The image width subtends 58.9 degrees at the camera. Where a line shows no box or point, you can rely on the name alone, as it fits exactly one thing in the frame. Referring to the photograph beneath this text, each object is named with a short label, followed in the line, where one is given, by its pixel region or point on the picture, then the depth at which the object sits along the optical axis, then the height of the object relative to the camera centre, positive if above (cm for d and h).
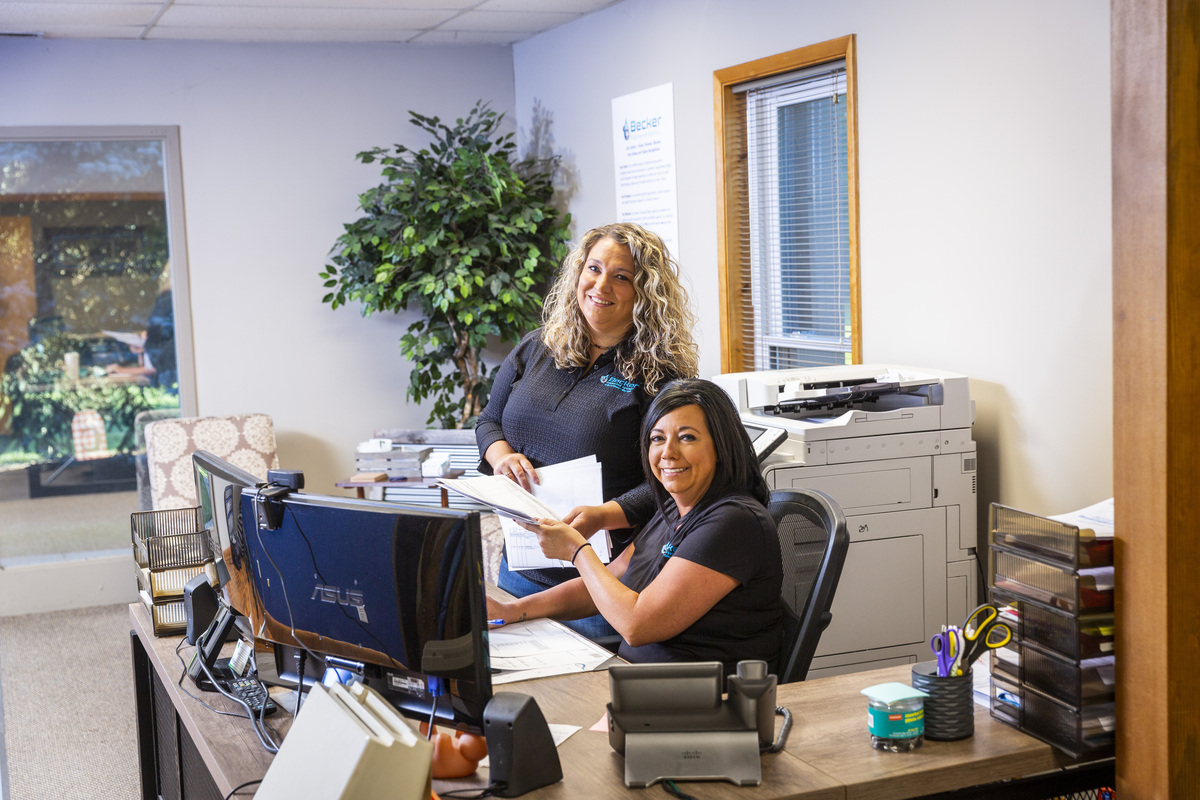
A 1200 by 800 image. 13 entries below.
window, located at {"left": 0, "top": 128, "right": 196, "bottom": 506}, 501 +17
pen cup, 157 -60
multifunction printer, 303 -52
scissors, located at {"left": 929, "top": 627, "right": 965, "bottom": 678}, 160 -52
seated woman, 186 -43
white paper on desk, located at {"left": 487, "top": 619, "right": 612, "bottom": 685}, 190 -62
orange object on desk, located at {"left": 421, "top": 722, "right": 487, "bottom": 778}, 149 -61
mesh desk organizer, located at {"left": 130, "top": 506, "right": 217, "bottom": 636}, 225 -50
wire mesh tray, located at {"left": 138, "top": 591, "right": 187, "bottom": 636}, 226 -60
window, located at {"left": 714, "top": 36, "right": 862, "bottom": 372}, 375 +37
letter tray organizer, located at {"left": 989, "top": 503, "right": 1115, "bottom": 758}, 153 -50
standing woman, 239 -12
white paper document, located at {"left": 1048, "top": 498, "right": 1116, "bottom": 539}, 156 -34
